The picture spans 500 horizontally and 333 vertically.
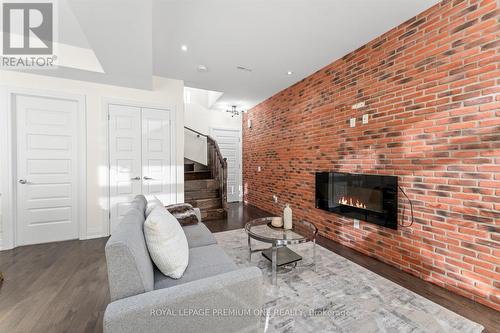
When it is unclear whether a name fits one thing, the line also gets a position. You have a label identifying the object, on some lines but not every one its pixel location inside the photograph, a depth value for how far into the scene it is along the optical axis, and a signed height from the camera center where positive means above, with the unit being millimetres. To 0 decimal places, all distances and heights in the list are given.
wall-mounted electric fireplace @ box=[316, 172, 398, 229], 2479 -432
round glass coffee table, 2068 -739
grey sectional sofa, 978 -679
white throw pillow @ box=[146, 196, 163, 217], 1970 -406
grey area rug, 1560 -1204
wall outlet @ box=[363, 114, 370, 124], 2752 +625
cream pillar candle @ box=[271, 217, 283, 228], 2390 -668
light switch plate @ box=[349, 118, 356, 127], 2924 +603
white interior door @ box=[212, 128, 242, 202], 6414 +275
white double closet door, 3512 +159
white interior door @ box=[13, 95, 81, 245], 3021 -57
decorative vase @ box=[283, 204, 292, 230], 2361 -626
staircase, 4551 -539
